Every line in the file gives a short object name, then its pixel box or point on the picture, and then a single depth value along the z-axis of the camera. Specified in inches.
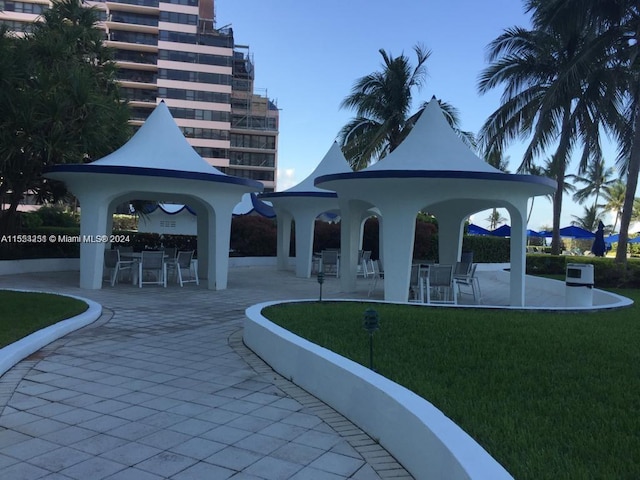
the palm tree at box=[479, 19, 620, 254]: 731.4
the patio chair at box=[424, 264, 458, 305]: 449.7
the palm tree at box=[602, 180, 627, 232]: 2480.3
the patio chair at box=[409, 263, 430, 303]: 459.2
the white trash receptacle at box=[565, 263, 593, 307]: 401.4
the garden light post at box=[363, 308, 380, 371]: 193.9
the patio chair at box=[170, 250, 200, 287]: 581.0
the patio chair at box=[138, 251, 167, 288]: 542.0
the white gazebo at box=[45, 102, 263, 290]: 496.1
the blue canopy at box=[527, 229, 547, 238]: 1796.3
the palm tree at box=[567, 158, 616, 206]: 2485.2
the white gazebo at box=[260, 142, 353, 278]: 741.9
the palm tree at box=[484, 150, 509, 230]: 884.8
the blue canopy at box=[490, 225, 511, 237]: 1277.1
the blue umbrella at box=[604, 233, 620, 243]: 1831.9
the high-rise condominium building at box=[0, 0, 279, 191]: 2787.9
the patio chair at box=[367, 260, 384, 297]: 550.8
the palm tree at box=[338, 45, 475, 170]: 1048.8
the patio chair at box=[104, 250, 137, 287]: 555.2
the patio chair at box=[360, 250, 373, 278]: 721.2
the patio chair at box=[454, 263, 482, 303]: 490.0
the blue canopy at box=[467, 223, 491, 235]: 1219.2
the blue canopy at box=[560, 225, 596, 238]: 1493.2
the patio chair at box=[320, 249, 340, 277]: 760.3
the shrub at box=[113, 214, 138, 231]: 1749.3
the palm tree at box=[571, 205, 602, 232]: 2524.6
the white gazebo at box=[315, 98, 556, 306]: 418.9
